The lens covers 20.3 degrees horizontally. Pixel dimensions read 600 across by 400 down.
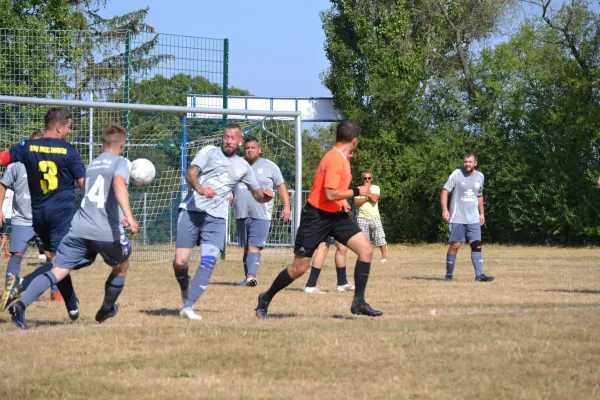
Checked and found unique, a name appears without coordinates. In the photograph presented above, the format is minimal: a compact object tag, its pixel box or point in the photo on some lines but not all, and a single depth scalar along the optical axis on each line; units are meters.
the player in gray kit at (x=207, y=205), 16.46
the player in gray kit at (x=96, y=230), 14.56
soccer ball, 15.45
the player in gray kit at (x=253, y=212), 25.11
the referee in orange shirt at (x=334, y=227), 16.12
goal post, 33.00
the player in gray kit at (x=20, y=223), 19.66
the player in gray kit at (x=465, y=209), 27.91
